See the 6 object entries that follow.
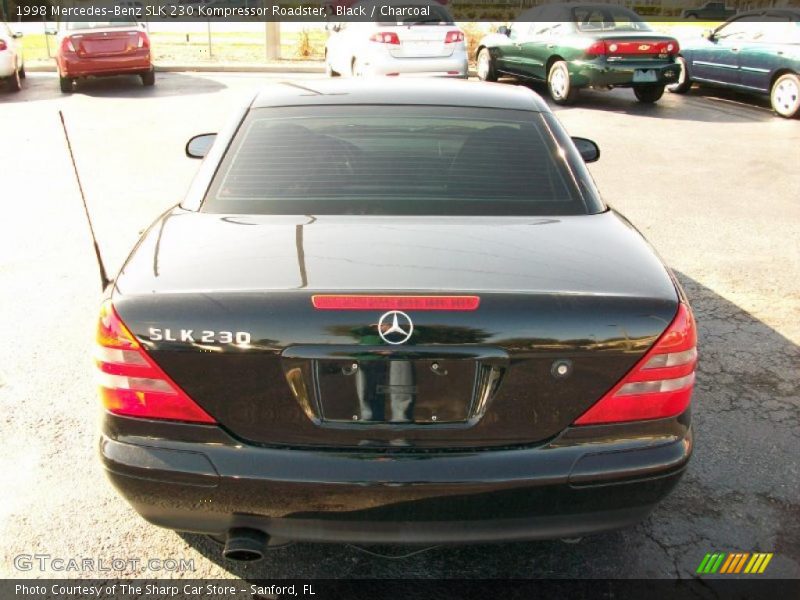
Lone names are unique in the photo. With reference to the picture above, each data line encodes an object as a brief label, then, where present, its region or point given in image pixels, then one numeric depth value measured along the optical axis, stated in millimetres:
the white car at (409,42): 13383
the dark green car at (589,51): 12820
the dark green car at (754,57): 12406
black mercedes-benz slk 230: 2135
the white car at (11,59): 13930
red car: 14164
